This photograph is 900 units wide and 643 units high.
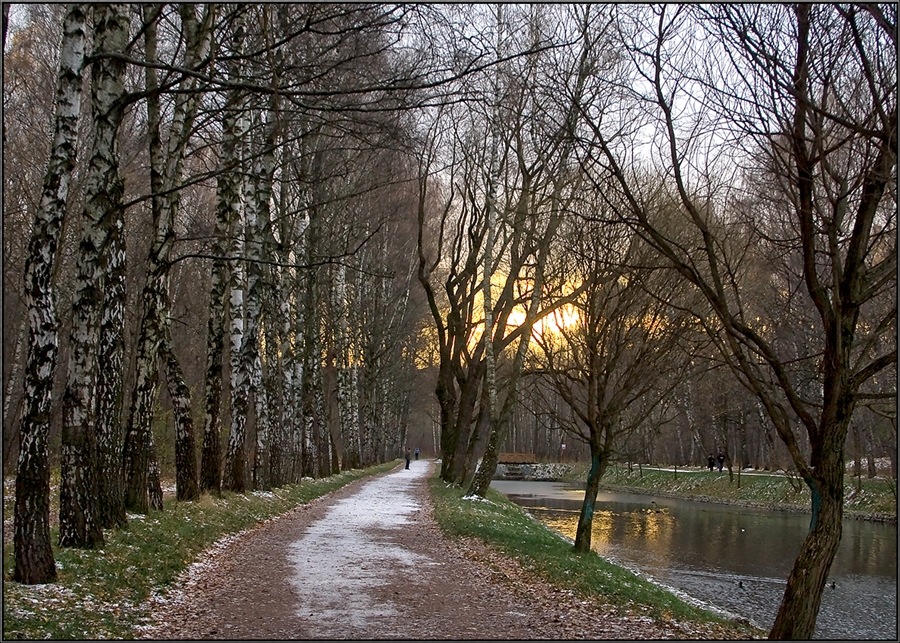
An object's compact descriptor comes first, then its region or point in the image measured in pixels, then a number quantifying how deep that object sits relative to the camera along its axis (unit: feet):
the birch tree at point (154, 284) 38.99
